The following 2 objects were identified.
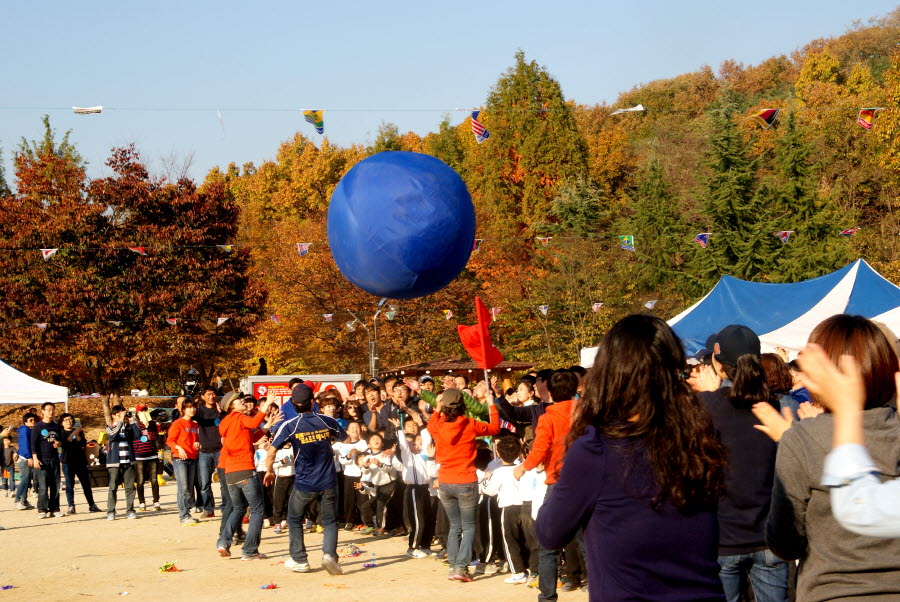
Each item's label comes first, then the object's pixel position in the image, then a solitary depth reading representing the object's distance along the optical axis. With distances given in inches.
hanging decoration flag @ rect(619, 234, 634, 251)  1108.6
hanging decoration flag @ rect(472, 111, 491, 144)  900.0
